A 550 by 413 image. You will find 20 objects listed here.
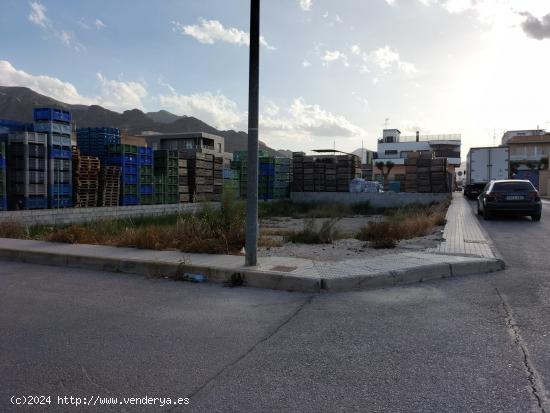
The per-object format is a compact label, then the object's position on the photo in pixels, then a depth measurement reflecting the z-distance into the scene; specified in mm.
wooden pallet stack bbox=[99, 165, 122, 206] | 19578
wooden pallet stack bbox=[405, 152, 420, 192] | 30922
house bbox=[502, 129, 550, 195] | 71662
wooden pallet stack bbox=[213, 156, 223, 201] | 27062
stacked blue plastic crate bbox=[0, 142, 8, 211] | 15289
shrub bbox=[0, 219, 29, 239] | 11738
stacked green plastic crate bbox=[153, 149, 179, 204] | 22703
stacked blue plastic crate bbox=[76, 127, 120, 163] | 20703
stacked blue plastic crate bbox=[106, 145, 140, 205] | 20516
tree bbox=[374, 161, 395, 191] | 41531
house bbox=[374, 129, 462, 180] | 110062
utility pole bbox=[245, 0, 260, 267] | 7293
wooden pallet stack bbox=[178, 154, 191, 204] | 24281
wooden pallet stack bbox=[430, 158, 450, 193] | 30062
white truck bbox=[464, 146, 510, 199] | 30781
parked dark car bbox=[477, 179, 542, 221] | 16594
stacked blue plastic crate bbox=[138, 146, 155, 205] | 21594
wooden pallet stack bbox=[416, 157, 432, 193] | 30266
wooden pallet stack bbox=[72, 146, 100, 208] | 18453
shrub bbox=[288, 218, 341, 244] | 10867
